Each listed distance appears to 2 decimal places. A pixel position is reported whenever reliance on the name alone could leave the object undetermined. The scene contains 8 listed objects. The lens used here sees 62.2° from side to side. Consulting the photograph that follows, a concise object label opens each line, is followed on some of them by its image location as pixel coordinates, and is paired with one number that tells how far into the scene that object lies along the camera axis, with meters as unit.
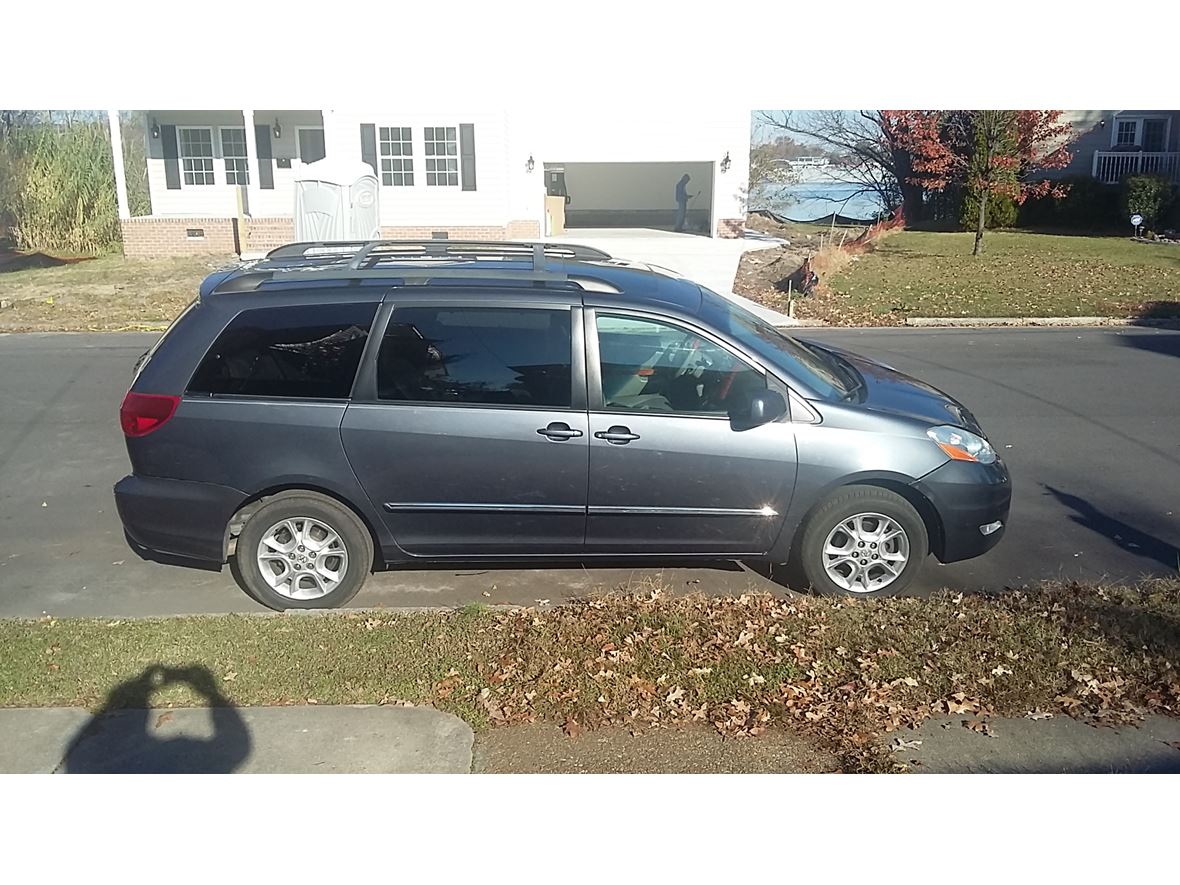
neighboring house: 30.89
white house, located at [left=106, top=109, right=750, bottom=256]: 23.47
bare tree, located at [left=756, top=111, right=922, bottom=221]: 31.48
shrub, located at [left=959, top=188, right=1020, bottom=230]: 28.08
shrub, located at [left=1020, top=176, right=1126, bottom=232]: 29.25
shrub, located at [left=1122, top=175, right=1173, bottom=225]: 27.42
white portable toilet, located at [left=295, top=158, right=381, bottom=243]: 18.72
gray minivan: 5.17
